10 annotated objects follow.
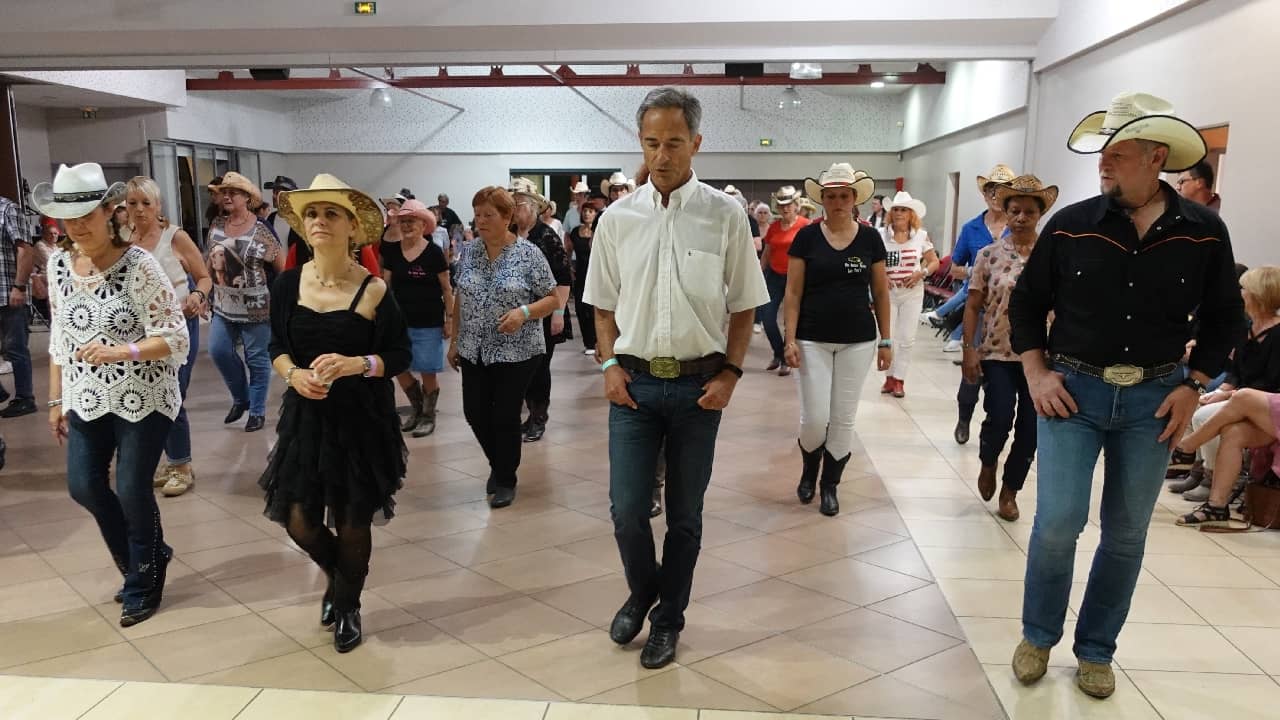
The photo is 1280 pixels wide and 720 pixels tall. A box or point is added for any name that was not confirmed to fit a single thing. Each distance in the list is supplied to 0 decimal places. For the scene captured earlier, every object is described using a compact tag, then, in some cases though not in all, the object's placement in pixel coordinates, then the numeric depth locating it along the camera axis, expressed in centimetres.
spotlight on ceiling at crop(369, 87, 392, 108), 1650
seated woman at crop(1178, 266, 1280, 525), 471
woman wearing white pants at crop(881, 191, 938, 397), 800
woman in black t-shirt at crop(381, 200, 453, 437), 626
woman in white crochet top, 341
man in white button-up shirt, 298
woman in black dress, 320
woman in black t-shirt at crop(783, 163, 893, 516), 466
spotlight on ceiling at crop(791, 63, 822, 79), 1414
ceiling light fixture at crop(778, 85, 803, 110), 1930
